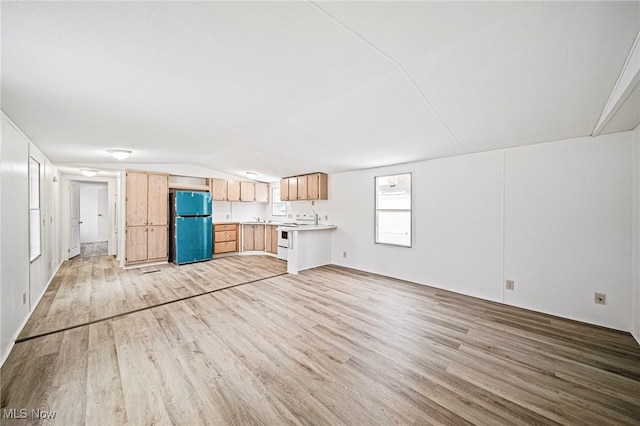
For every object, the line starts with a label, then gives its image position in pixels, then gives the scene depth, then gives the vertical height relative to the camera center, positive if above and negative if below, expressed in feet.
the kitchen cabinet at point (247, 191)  23.34 +2.09
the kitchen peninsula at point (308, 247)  15.97 -2.53
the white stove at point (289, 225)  19.21 -1.10
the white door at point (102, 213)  30.48 -0.21
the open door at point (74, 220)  20.67 -0.83
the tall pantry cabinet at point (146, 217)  17.38 -0.43
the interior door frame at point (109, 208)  19.83 +0.27
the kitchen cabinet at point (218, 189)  21.72 +2.08
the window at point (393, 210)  14.44 +0.15
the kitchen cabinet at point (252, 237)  23.02 -2.47
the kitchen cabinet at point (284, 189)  21.02 +2.03
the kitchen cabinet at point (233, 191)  22.56 +2.04
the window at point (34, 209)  10.39 +0.10
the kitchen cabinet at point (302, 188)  19.38 +2.00
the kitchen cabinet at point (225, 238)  21.21 -2.40
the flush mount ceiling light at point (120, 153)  12.61 +3.18
